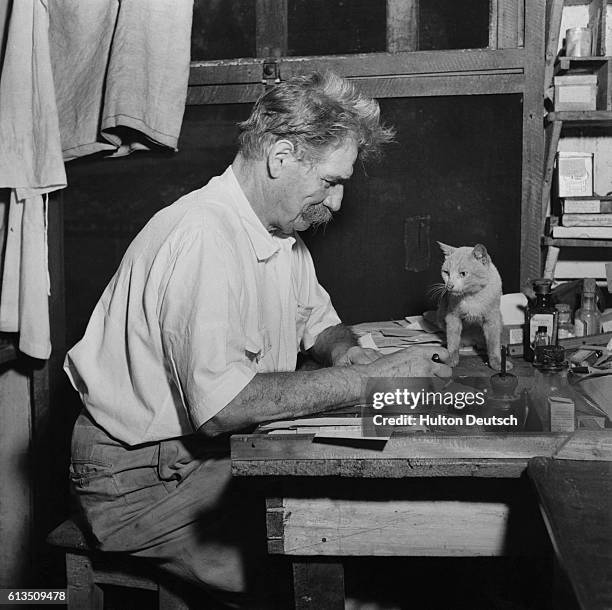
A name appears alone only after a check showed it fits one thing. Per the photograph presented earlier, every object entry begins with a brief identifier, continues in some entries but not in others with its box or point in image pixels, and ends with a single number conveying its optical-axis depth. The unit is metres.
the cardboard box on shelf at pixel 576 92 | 3.16
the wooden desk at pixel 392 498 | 1.40
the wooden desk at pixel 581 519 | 0.93
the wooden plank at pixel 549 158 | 3.07
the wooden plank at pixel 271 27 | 3.20
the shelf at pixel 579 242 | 3.05
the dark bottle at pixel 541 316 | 2.44
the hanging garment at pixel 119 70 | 3.01
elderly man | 1.76
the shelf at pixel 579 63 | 3.13
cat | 2.40
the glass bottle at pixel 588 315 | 2.73
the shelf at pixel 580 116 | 3.05
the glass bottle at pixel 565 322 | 2.72
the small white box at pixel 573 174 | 3.21
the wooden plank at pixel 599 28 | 3.14
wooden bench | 2.02
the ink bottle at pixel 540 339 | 2.40
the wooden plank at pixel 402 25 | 3.12
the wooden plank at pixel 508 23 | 3.06
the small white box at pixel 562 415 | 1.53
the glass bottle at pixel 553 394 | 1.54
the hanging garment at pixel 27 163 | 2.88
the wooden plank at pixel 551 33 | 3.17
